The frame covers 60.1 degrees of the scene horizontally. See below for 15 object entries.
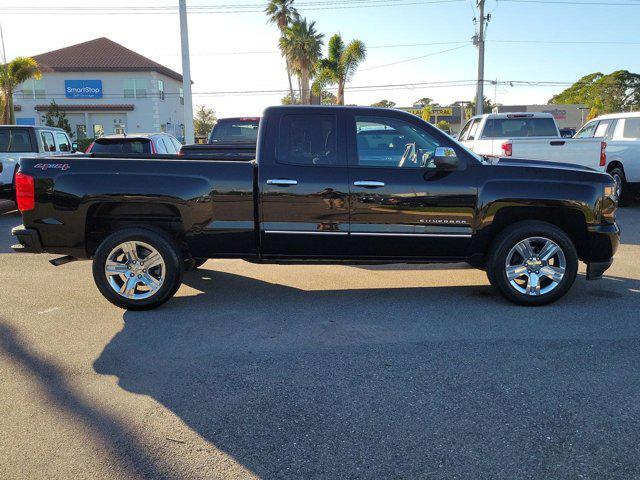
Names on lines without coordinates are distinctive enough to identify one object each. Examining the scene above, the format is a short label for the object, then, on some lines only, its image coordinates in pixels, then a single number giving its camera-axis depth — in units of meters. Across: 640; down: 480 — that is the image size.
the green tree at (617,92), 80.12
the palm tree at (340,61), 35.16
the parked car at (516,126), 13.15
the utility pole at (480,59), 28.22
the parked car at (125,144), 10.44
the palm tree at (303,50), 40.22
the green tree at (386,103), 78.71
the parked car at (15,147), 12.12
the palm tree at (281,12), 44.28
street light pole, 18.14
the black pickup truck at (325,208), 5.33
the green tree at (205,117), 71.96
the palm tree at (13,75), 30.27
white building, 45.25
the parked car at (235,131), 11.59
